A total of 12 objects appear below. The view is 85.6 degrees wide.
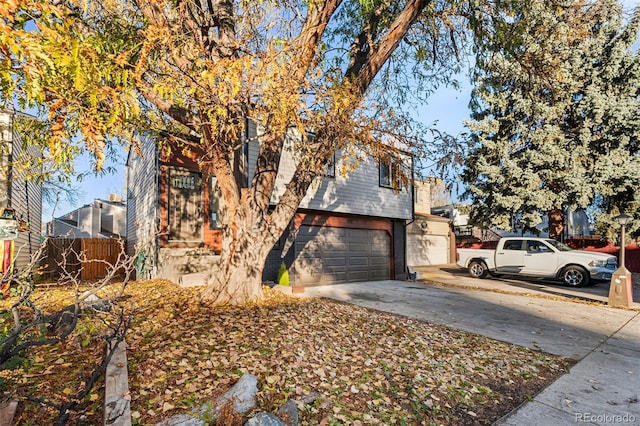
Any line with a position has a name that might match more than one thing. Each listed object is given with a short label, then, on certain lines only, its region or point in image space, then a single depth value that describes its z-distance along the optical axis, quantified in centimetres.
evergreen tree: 1470
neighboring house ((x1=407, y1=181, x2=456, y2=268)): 1989
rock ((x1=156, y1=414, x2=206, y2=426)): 257
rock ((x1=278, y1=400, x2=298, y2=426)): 283
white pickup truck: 1190
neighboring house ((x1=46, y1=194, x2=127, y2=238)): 2012
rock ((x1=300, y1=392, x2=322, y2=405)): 320
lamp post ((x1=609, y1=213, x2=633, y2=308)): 862
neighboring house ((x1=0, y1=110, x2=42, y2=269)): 761
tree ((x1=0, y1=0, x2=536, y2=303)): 317
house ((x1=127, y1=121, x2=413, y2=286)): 955
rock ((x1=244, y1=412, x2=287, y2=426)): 260
